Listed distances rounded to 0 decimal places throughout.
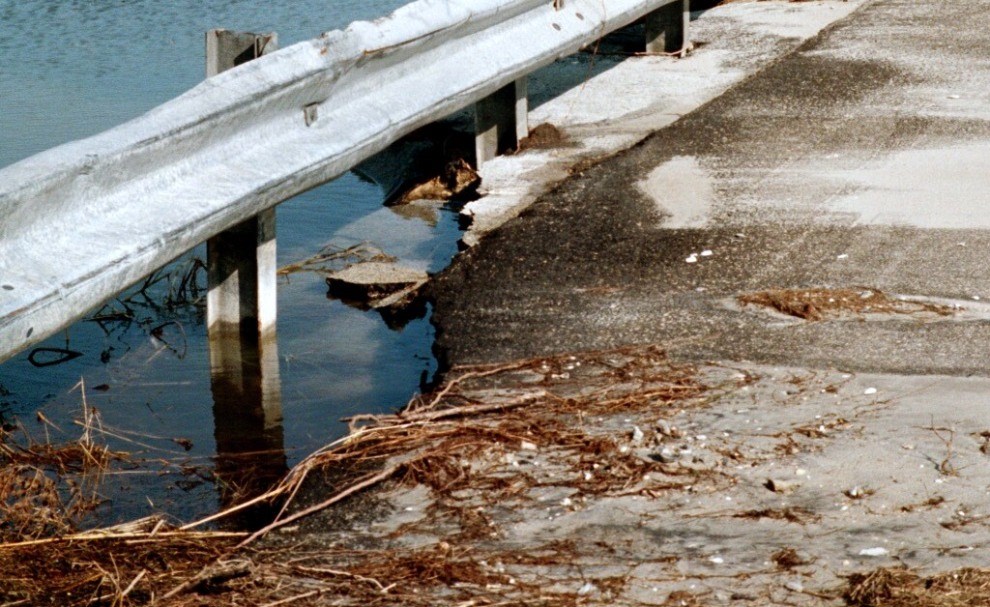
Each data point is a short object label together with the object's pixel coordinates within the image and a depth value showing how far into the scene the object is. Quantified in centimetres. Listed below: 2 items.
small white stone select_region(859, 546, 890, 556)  640
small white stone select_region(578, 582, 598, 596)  617
